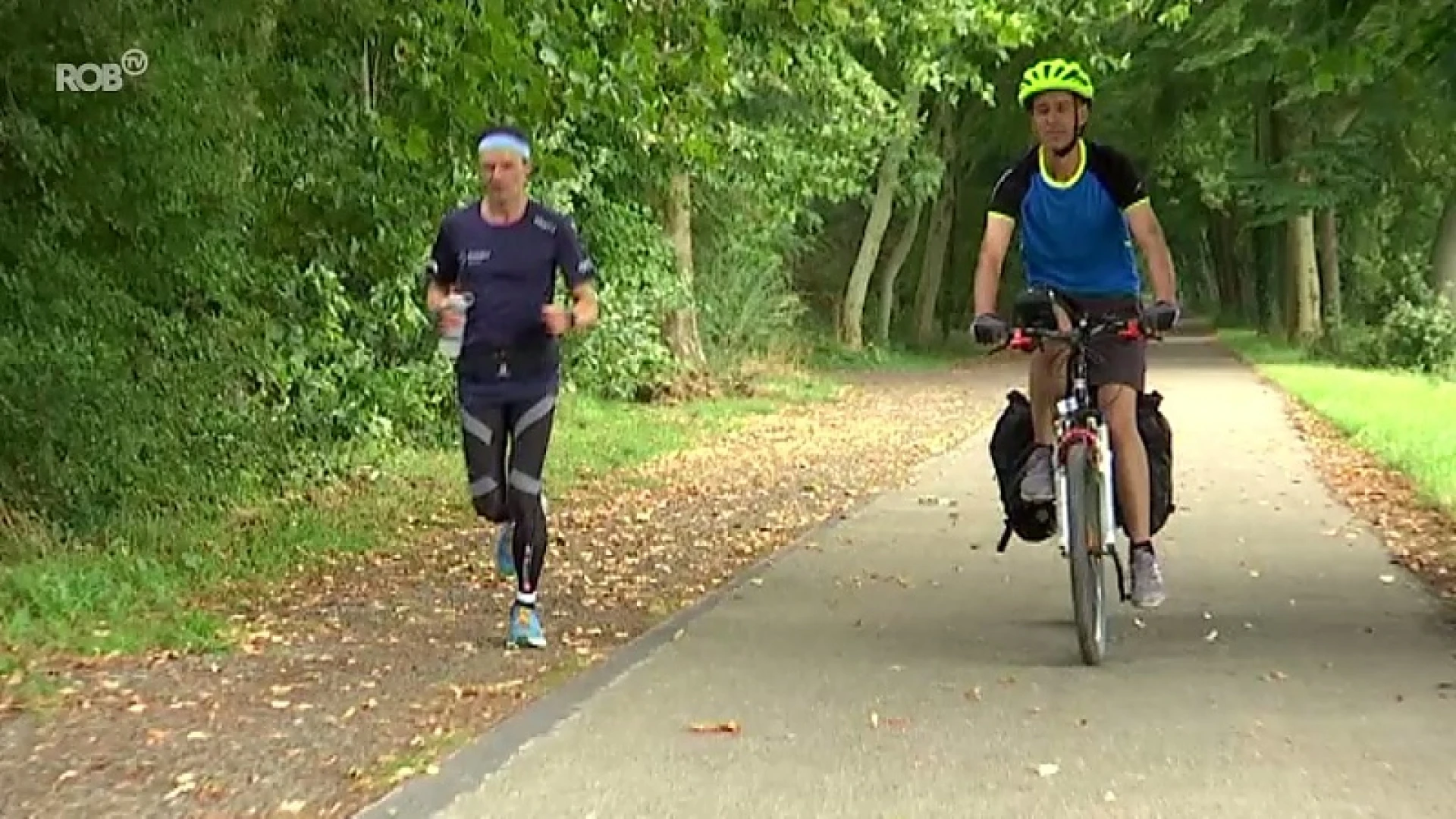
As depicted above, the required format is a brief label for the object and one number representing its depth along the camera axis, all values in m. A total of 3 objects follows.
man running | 8.09
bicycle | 7.68
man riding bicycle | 7.61
